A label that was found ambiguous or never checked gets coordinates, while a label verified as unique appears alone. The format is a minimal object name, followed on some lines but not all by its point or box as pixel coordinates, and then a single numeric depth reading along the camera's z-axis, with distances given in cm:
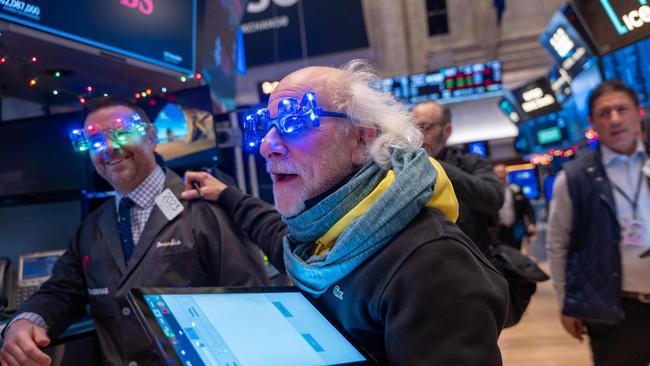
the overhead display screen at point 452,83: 985
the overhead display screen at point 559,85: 812
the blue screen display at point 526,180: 1494
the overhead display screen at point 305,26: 959
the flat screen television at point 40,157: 270
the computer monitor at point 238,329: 96
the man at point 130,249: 190
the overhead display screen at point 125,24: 200
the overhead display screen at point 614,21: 351
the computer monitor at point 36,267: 246
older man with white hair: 99
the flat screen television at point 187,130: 238
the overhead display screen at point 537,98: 939
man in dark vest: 243
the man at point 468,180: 244
